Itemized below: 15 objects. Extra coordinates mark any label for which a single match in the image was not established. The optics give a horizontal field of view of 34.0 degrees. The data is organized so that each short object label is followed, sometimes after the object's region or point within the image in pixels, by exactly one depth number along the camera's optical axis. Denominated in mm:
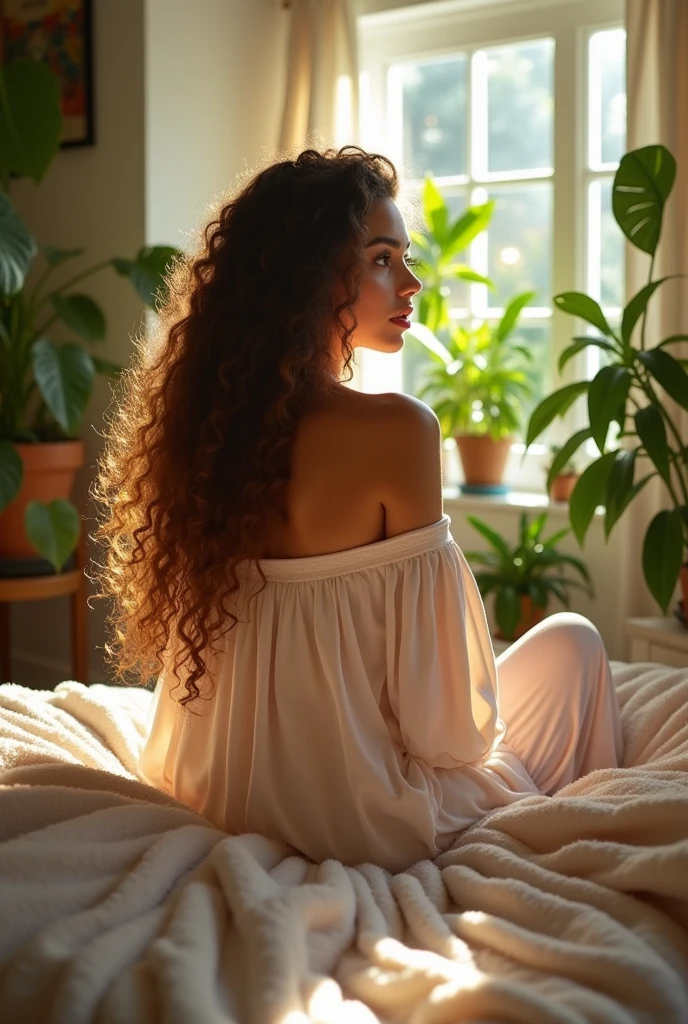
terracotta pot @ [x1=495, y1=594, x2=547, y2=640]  3314
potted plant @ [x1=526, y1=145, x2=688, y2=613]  2533
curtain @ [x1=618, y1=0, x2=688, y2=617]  2982
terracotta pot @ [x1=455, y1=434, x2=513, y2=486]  3637
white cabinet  2654
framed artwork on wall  3523
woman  1532
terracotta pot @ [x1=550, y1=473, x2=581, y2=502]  3494
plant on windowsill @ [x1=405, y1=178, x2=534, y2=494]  3582
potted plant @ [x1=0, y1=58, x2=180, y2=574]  2926
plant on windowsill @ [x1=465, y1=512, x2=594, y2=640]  3273
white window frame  3477
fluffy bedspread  1093
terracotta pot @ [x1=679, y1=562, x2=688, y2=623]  2715
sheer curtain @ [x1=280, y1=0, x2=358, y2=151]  3643
